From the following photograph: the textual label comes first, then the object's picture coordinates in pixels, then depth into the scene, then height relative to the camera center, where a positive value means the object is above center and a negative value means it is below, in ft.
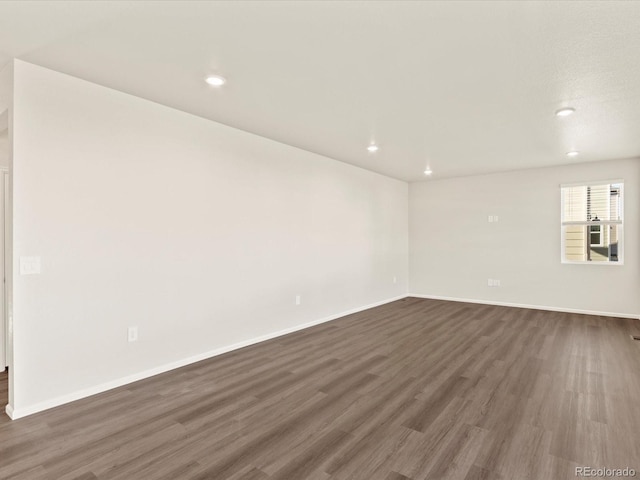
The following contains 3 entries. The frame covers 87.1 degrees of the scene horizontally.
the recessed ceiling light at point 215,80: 8.77 +4.17
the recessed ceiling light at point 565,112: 10.81 +4.11
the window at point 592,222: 18.39 +0.81
